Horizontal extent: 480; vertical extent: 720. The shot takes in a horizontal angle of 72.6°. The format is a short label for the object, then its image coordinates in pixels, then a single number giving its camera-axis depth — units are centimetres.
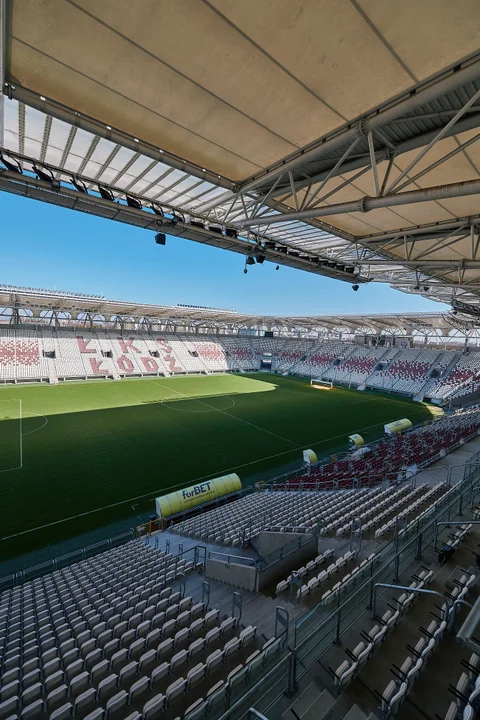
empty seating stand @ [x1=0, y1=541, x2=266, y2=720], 420
